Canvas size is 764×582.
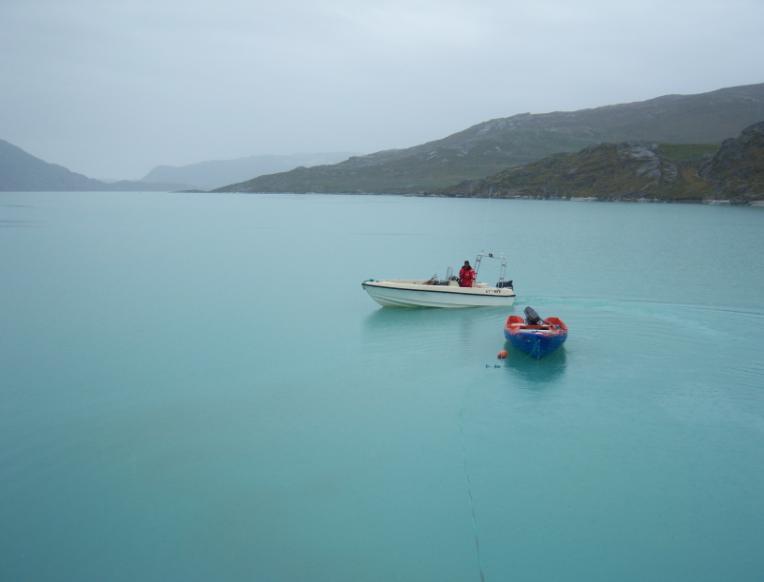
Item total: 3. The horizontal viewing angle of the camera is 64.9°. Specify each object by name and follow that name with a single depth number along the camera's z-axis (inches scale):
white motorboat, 921.5
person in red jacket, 939.3
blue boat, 688.4
